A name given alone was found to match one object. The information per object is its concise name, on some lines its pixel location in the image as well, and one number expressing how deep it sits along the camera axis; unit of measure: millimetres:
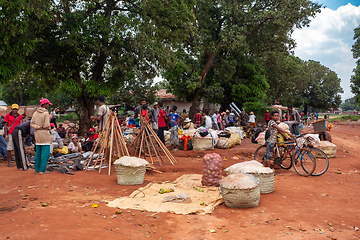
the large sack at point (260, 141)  12863
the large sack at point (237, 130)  14962
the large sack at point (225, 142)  12438
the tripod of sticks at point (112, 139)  7695
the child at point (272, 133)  7275
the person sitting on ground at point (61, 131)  13016
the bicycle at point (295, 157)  7002
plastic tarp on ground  4750
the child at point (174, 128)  11164
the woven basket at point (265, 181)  5605
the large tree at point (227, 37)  20453
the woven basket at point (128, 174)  6340
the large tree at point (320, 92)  47969
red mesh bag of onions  6238
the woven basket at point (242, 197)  4707
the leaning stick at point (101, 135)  8070
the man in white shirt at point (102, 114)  8023
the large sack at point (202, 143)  11664
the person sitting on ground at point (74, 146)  10281
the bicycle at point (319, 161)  7062
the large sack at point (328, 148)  9930
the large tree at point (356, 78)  32294
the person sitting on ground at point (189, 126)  12916
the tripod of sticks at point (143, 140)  8586
